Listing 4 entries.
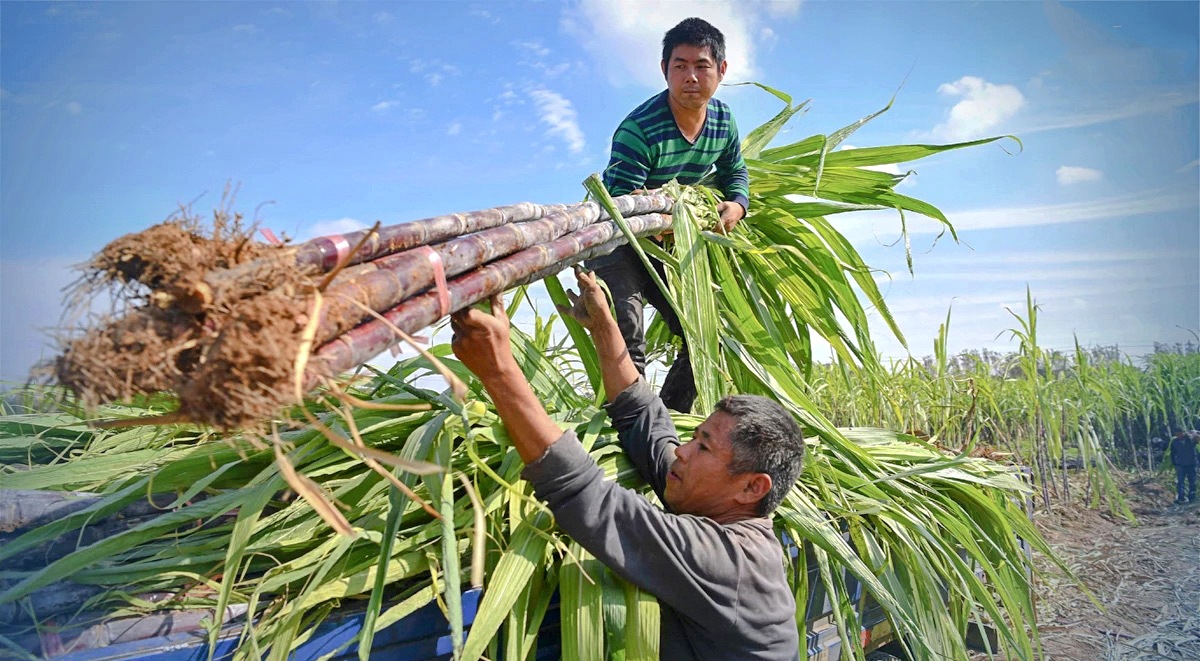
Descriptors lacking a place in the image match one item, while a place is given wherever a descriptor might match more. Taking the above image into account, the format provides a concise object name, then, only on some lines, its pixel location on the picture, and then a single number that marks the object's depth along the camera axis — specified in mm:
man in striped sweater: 2633
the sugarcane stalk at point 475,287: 999
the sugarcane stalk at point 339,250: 911
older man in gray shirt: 1508
